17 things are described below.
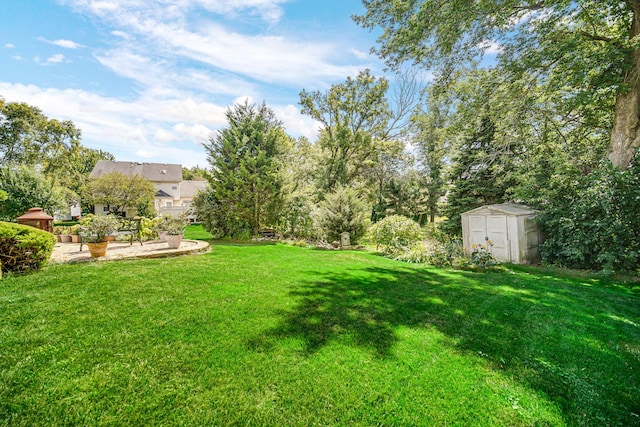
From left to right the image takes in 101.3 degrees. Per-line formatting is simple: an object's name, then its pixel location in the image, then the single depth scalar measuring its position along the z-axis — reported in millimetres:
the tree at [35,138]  19891
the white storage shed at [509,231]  7996
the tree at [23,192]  11733
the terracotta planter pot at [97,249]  5715
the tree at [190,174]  49638
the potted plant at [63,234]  8938
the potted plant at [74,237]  8734
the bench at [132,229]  8312
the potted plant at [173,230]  7184
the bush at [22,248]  4238
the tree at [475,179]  10469
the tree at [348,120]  18016
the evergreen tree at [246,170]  10680
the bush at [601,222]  6094
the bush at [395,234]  9523
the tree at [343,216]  10547
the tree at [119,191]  18828
